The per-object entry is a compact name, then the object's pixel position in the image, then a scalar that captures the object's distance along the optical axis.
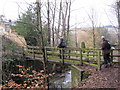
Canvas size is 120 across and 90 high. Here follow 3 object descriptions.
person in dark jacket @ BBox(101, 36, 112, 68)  6.32
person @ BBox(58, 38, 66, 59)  8.66
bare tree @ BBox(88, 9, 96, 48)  18.53
